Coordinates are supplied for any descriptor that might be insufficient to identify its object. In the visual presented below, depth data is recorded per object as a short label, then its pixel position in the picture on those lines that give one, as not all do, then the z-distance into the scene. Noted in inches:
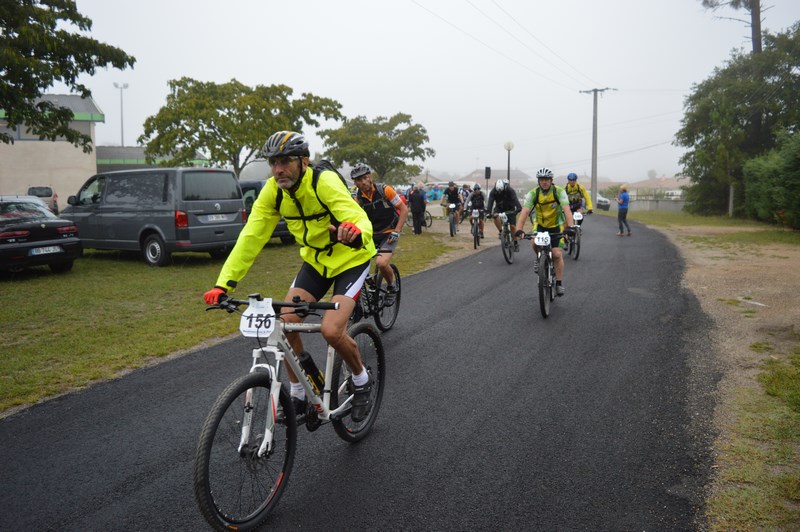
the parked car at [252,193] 682.8
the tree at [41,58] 461.7
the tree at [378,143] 1633.9
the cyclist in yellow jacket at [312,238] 140.8
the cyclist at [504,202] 551.8
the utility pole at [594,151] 1710.6
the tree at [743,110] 1254.9
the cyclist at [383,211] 297.5
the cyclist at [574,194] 593.6
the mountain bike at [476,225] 706.8
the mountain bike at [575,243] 567.7
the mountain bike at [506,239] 549.3
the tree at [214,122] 1019.9
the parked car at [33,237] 430.0
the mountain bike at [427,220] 1084.2
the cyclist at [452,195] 899.4
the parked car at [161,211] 501.0
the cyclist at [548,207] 352.7
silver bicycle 112.4
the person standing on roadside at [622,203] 821.7
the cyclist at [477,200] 730.8
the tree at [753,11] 1236.5
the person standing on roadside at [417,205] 895.1
